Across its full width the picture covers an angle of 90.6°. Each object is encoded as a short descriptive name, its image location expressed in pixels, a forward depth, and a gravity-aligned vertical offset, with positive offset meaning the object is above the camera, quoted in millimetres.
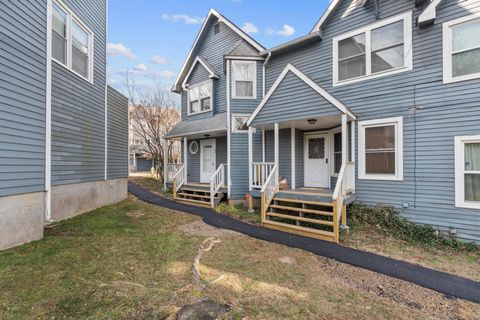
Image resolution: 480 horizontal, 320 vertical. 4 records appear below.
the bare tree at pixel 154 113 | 19266 +4351
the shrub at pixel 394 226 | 5902 -1719
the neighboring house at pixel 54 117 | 4594 +1220
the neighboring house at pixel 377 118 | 5887 +1356
